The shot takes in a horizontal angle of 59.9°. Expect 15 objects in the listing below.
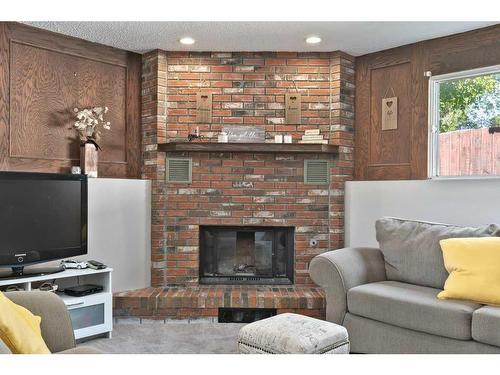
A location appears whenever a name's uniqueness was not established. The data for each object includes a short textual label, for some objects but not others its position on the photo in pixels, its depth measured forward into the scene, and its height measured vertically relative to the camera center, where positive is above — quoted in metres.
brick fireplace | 4.13 +0.19
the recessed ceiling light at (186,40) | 3.80 +1.23
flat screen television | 3.02 -0.31
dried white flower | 3.80 +0.49
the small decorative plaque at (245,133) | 4.14 +0.44
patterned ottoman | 2.15 -0.81
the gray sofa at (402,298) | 2.41 -0.73
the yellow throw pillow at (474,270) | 2.53 -0.54
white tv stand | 3.09 -0.94
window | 3.56 +0.49
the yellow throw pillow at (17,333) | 1.35 -0.50
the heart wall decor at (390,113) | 4.10 +0.64
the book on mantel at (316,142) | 4.03 +0.35
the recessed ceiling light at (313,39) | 3.77 +1.24
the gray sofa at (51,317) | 1.81 -0.60
